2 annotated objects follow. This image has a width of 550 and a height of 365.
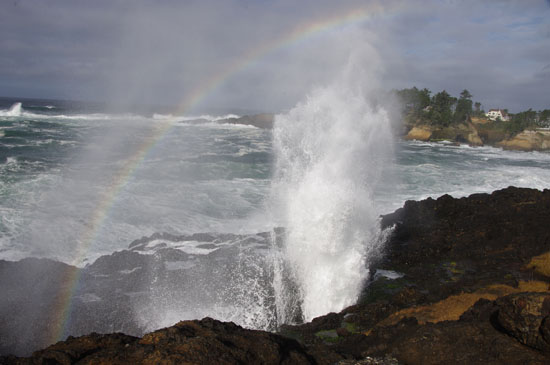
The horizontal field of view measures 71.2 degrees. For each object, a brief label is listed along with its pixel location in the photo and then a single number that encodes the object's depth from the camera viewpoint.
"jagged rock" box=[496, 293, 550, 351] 4.72
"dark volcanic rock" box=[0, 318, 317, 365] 4.27
